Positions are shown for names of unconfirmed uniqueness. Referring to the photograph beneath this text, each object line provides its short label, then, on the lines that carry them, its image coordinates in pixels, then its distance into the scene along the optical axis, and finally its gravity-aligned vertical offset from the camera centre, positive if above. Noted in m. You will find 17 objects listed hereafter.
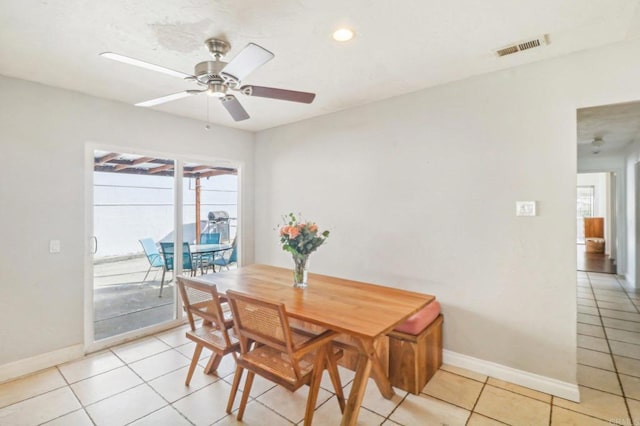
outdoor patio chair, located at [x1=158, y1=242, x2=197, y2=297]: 3.85 -0.54
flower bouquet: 2.50 -0.22
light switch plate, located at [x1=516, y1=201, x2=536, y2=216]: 2.44 +0.04
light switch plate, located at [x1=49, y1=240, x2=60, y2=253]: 2.89 -0.31
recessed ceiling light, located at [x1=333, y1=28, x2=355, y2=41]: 1.99 +1.14
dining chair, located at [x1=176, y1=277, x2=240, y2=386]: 2.26 -0.80
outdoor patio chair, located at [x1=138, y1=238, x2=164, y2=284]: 3.72 -0.49
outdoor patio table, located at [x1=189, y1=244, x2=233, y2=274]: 4.08 -0.49
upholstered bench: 2.38 -1.08
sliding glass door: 3.31 -0.22
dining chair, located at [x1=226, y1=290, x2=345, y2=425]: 1.82 -0.89
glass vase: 2.58 -0.49
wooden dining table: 1.79 -0.61
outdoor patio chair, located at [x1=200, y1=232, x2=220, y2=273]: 4.27 -0.41
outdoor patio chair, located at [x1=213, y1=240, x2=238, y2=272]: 4.58 -0.67
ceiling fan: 1.66 +0.81
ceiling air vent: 2.11 +1.15
